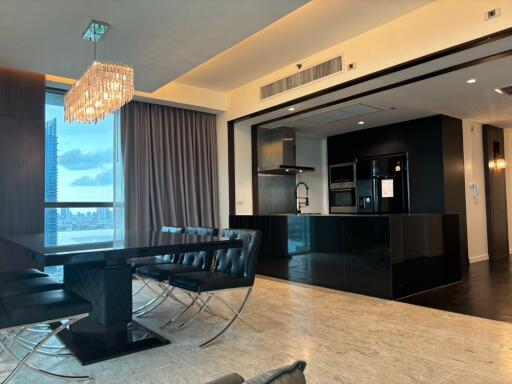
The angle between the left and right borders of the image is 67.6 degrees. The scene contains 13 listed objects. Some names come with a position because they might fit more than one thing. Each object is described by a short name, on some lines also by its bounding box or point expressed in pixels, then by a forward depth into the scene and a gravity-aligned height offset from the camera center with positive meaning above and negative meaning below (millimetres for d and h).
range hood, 6559 +981
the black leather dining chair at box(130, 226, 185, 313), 3602 -521
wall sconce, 6770 +731
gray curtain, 5328 +632
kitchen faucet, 7276 +113
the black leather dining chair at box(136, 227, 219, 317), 3186 -520
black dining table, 2332 -566
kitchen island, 3898 -532
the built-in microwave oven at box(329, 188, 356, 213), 7086 +97
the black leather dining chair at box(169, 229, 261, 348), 2672 -508
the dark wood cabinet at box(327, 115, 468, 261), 5840 +672
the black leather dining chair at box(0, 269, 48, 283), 2797 -477
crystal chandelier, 3035 +1006
